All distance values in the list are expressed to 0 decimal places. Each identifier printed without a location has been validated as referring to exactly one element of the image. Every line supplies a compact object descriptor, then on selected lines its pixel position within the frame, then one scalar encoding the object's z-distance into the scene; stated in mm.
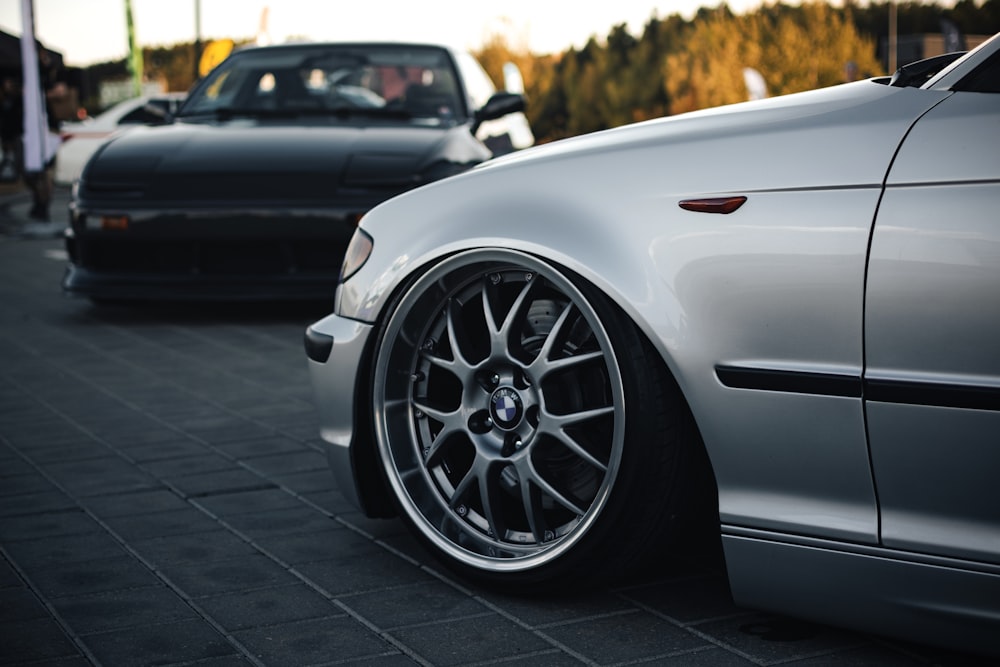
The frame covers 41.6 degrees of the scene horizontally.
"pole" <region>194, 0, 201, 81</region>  29570
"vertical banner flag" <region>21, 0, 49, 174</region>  11867
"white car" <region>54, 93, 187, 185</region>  17125
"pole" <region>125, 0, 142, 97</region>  27433
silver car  2266
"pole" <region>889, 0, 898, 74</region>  36719
